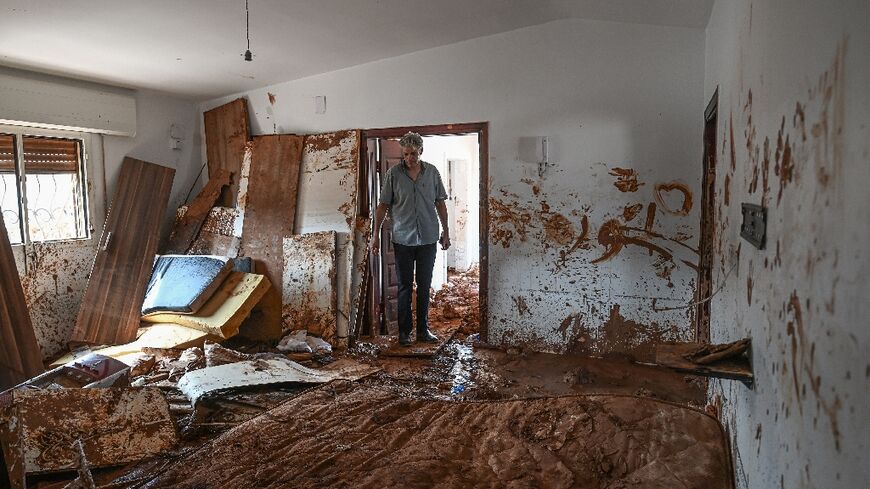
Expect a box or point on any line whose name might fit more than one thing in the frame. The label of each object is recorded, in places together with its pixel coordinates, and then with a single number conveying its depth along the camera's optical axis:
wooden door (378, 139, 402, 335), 4.86
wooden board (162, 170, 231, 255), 5.21
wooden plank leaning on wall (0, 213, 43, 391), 3.35
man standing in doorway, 4.38
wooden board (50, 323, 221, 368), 4.24
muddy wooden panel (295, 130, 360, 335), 4.71
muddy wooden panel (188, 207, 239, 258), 5.14
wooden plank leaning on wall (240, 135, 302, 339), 4.87
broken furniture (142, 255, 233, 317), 4.37
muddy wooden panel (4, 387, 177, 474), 2.42
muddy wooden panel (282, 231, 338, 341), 4.69
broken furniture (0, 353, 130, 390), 2.83
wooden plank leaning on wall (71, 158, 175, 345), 4.45
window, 4.07
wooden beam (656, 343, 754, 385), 1.51
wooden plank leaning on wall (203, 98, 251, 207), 5.20
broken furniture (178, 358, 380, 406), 3.11
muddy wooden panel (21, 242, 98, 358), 4.23
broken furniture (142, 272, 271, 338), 4.30
